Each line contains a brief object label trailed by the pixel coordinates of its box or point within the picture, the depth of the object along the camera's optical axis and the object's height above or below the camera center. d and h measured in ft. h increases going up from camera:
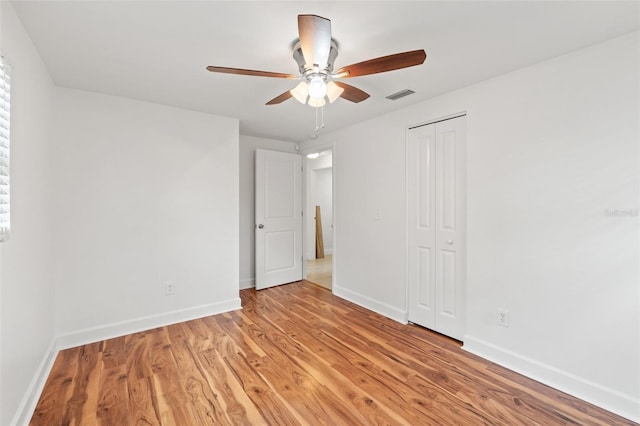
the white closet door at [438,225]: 8.61 -0.44
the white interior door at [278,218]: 13.69 -0.35
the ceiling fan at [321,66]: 4.39 +2.71
